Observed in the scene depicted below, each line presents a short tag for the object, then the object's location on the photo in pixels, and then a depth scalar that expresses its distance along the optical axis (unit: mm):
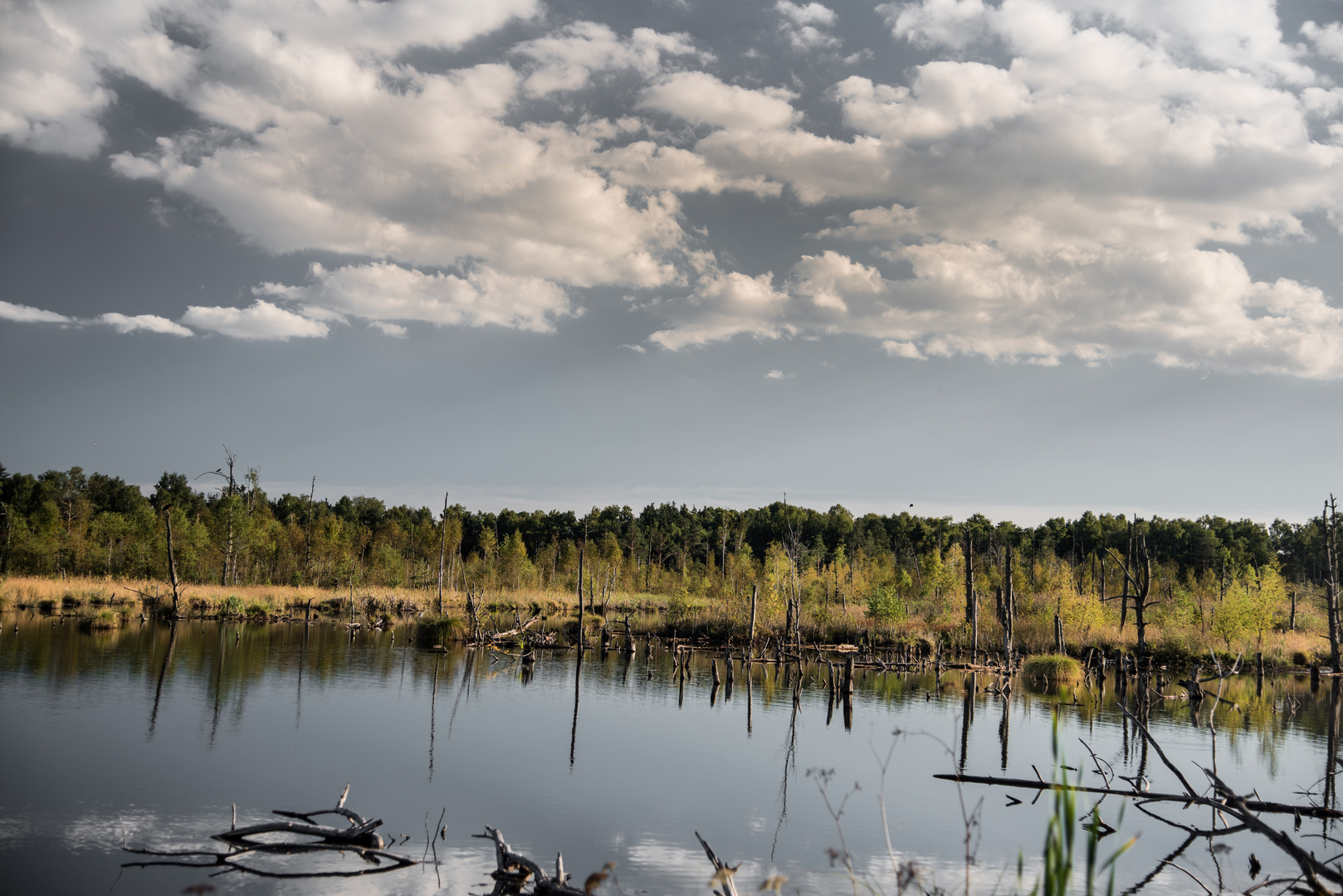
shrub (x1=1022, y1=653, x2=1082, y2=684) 36406
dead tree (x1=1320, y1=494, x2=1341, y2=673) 38719
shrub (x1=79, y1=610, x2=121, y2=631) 38625
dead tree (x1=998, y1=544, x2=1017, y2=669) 35281
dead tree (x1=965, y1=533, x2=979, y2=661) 41438
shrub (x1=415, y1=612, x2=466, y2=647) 42312
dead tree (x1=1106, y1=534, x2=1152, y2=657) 35588
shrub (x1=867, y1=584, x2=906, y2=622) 49094
